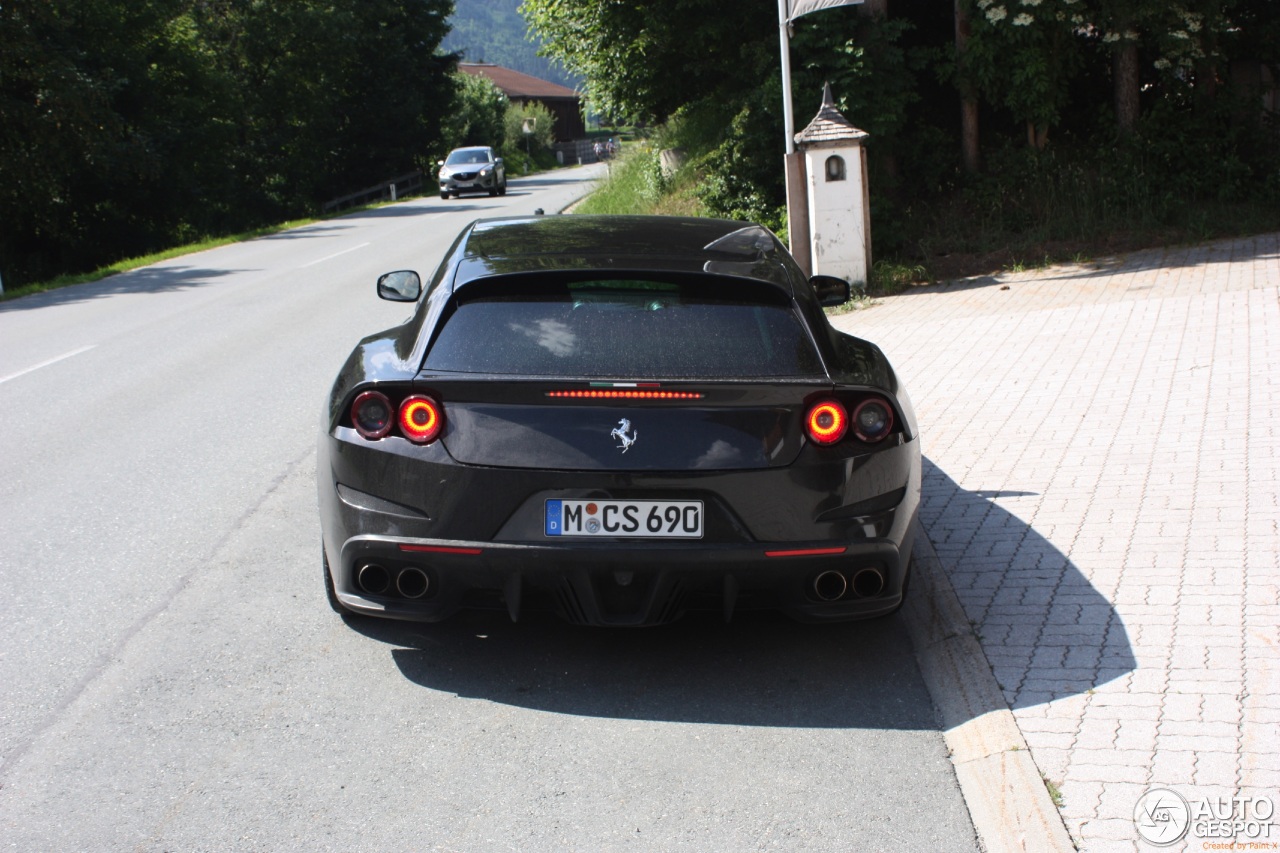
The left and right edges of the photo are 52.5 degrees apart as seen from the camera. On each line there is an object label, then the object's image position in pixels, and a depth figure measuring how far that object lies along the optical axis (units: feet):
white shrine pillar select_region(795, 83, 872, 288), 45.37
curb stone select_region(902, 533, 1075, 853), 10.77
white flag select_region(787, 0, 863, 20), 43.03
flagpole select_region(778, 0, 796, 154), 46.73
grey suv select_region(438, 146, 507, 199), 143.54
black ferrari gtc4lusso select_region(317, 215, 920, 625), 13.43
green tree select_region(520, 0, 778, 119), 56.70
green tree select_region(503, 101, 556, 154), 278.67
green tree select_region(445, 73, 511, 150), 238.48
